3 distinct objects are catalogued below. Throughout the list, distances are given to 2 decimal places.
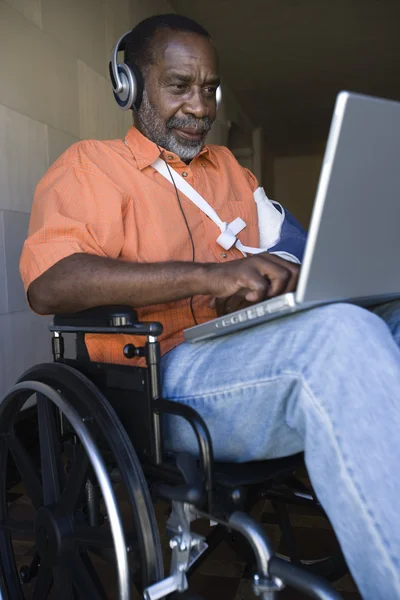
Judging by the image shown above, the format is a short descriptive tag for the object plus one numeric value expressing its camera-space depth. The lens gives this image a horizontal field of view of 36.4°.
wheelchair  0.91
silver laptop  0.73
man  0.78
